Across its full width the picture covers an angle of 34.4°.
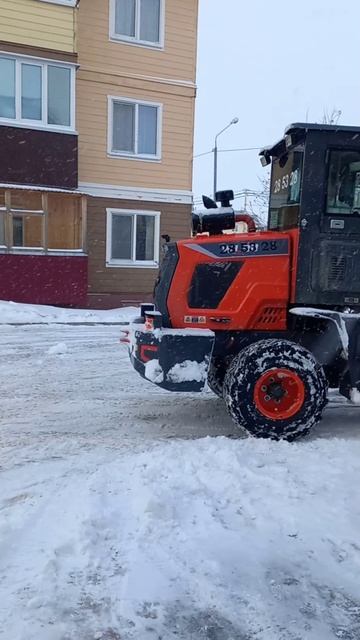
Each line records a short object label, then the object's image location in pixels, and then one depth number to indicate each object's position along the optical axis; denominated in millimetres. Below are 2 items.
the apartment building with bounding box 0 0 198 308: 14742
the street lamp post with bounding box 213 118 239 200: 29972
